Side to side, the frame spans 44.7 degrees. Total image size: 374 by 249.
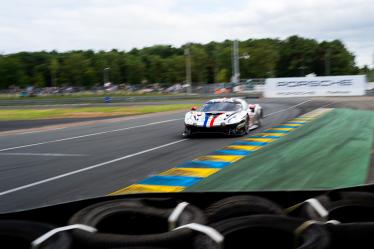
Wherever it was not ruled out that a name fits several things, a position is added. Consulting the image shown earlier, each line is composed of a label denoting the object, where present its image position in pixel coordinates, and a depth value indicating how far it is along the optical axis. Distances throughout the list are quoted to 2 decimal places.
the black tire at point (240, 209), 4.07
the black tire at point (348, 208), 4.04
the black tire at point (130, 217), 3.95
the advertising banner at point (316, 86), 43.91
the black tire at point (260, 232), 3.50
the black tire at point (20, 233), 3.65
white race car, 14.41
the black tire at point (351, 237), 3.38
